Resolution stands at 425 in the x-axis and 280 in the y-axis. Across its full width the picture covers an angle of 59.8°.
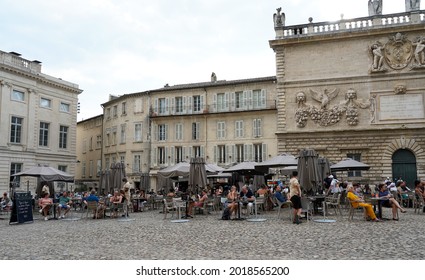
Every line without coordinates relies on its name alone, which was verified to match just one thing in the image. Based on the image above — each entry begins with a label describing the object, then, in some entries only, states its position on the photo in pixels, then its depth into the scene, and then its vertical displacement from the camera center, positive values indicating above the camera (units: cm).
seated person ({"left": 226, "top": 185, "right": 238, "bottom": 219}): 1274 -87
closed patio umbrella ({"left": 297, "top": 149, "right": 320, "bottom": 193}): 1295 +12
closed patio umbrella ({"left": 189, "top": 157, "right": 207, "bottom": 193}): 1472 +5
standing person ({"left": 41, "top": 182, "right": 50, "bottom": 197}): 1594 -57
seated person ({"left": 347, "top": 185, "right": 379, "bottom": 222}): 1136 -92
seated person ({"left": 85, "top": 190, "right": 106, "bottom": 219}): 1450 -118
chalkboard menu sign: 1292 -114
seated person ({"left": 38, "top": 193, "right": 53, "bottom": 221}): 1446 -112
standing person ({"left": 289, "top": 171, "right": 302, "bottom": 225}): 1101 -71
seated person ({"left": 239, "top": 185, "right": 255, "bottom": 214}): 1271 -81
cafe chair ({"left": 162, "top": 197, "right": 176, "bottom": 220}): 1323 -106
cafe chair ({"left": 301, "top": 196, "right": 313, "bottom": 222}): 1130 -90
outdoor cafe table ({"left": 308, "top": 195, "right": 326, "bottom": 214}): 1267 -94
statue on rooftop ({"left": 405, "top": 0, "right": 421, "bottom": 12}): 2397 +1096
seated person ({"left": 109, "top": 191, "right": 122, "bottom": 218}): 1424 -98
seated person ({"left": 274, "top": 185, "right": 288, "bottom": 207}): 1288 -78
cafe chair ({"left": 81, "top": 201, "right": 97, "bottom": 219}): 1404 -110
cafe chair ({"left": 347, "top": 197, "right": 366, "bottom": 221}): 1158 -120
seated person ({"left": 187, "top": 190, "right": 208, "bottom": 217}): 1403 -106
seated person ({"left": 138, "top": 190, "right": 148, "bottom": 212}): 1806 -126
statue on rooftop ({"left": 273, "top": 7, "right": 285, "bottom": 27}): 2627 +1104
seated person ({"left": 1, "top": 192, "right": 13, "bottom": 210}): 1638 -124
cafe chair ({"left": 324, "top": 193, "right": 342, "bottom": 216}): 1237 -93
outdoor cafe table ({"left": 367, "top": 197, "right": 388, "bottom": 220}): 1155 -90
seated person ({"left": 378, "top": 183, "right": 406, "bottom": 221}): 1162 -85
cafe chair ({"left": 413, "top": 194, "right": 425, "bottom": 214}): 1384 -106
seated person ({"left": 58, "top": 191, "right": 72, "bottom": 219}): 1511 -116
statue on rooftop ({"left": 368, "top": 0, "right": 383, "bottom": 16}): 2447 +1108
